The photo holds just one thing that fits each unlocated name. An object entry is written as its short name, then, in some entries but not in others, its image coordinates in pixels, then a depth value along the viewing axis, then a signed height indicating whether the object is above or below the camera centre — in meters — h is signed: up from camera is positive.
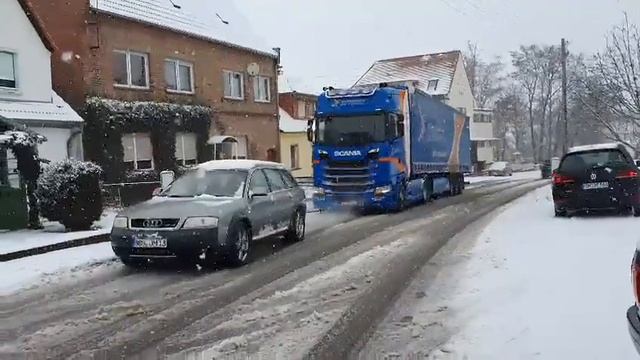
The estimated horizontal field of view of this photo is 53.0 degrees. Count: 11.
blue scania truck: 17.00 +0.44
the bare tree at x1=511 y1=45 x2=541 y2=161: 79.31 +10.64
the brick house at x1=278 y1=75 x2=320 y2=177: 38.22 +2.16
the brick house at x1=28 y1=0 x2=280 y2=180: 19.84 +3.76
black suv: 13.05 -0.55
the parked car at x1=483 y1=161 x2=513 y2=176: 55.92 -1.01
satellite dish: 28.07 +4.36
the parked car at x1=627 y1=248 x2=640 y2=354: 3.80 -0.99
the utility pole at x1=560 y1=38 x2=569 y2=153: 34.62 +3.57
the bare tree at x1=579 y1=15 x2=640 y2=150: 16.50 +1.68
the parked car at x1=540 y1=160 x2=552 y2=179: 44.69 -0.99
